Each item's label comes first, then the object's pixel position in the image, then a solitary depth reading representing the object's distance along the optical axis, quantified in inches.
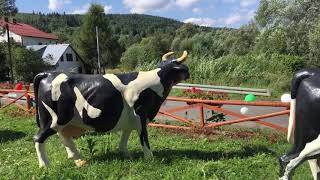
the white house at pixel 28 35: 1607.3
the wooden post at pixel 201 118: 234.4
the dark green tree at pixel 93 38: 1338.1
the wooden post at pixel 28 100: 332.1
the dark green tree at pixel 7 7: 936.9
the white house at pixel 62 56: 1329.4
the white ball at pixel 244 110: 317.3
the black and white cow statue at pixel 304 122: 114.3
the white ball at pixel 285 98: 253.2
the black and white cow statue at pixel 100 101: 162.2
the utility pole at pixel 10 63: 913.3
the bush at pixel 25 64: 1009.8
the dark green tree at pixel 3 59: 1023.1
